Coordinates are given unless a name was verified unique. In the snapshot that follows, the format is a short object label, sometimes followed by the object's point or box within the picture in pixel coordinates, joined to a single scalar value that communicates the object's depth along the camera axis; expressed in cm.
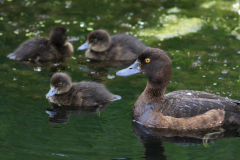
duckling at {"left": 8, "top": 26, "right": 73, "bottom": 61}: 1639
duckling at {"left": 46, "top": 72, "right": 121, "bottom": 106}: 1255
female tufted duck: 1060
